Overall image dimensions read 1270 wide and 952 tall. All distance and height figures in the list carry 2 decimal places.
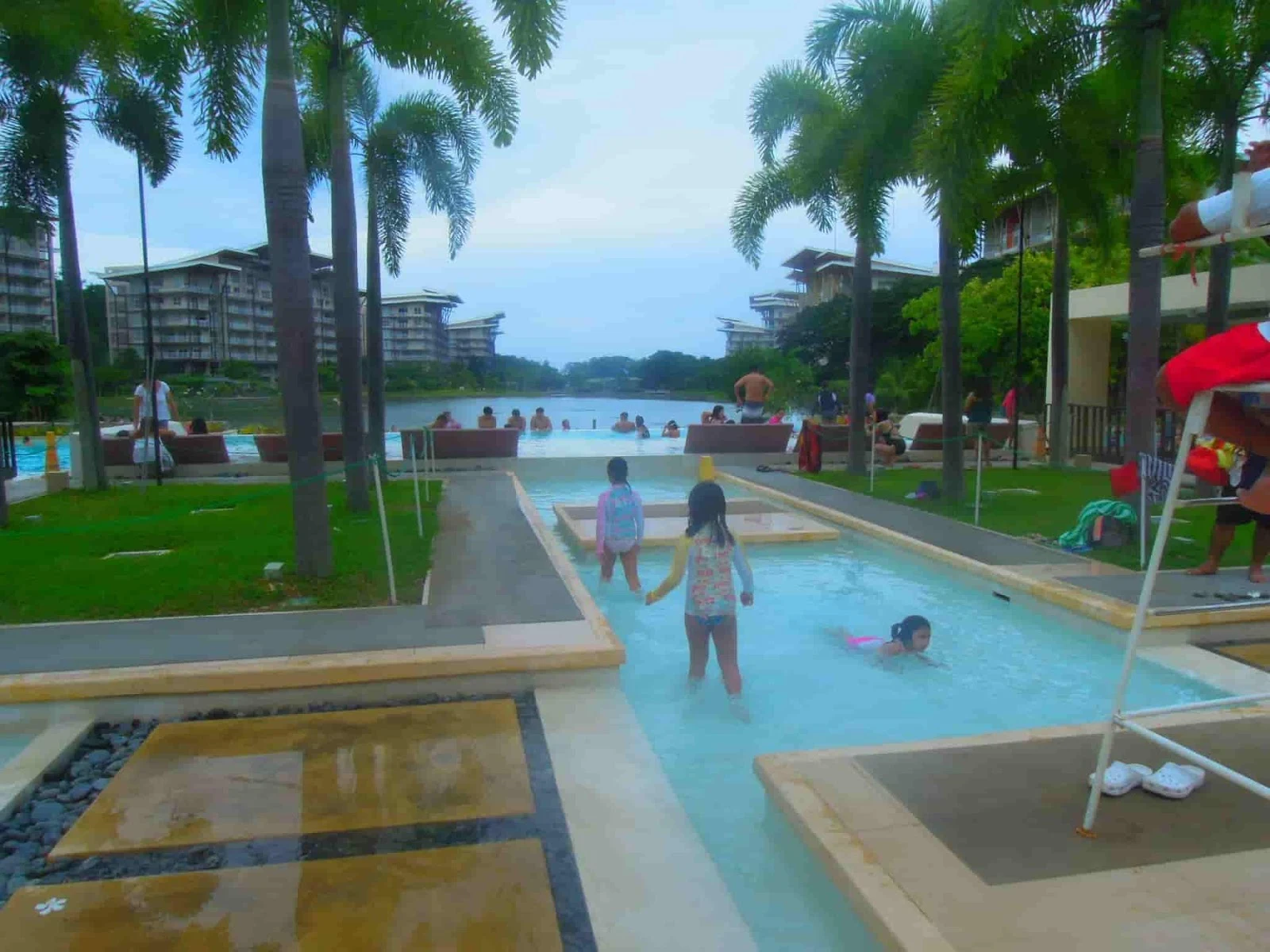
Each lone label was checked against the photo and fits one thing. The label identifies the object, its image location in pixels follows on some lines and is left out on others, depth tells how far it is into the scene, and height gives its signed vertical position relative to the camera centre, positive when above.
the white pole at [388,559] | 7.76 -1.25
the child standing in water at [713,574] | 6.30 -1.14
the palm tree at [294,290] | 8.53 +1.04
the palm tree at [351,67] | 12.06 +4.55
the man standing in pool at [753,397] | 23.19 +0.13
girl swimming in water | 7.49 -1.87
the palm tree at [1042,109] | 10.74 +3.98
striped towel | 9.38 -0.72
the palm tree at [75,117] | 13.22 +4.64
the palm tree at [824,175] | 15.83 +4.13
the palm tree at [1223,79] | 13.03 +4.62
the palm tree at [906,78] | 14.34 +4.95
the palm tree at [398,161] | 18.27 +4.89
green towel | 10.45 -1.29
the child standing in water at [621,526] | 9.30 -1.19
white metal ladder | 3.36 -1.09
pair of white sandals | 4.27 -1.71
